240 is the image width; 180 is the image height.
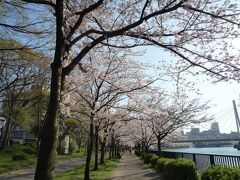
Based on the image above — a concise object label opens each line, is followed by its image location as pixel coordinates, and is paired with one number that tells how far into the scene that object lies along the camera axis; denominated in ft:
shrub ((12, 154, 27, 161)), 91.45
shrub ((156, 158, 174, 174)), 45.65
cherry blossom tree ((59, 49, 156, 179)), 41.51
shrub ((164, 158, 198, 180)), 32.76
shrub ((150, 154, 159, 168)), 60.91
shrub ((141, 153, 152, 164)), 79.51
